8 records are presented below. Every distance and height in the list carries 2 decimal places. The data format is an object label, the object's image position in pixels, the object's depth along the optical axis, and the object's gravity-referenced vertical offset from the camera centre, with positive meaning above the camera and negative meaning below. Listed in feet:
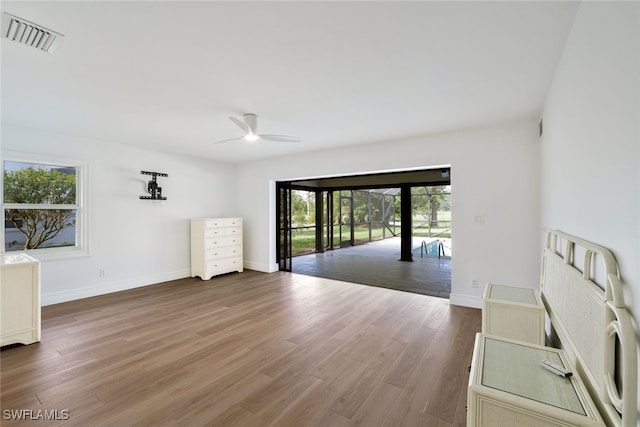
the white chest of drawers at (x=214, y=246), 17.69 -2.21
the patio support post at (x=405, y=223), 23.93 -0.91
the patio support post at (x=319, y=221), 29.99 -0.92
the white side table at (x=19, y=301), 8.83 -2.86
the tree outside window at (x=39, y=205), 12.24 +0.32
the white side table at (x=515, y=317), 6.43 -2.48
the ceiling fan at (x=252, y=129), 10.32 +3.14
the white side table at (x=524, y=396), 3.46 -2.44
